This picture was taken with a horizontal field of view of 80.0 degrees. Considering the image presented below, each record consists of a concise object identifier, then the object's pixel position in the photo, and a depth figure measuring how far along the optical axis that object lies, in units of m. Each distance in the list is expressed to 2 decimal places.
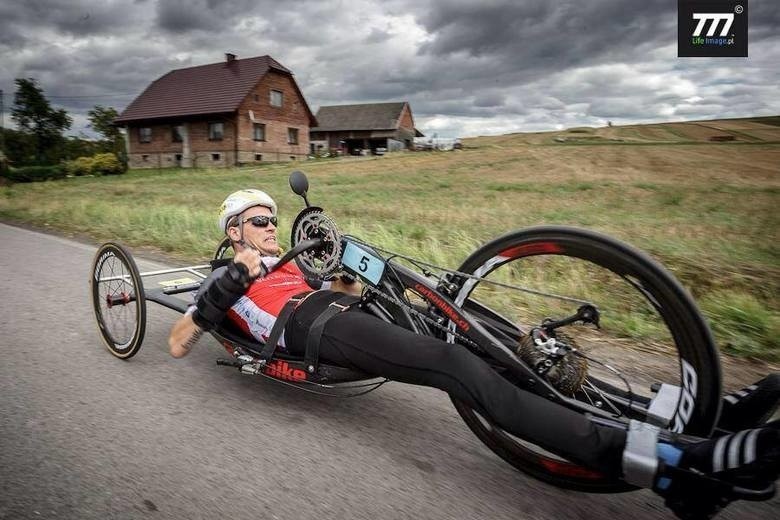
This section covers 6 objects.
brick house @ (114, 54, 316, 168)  34.00
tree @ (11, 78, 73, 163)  45.41
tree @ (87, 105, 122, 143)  51.44
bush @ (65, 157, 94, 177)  32.16
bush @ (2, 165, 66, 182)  28.13
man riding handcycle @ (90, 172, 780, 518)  1.40
